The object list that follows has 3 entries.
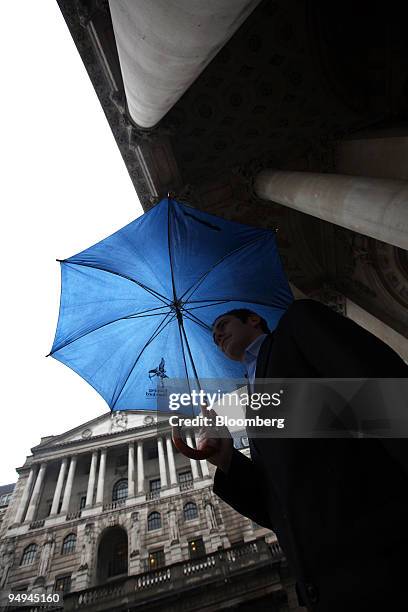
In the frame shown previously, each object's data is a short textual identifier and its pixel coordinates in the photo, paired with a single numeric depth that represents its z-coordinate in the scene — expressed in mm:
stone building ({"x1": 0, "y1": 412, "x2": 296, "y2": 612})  14961
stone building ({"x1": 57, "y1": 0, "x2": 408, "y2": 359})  6226
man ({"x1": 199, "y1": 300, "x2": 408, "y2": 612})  971
